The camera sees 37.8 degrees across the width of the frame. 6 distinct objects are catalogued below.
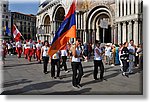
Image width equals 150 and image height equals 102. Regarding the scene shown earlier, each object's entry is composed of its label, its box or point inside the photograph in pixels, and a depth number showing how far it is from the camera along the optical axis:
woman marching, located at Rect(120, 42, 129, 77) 10.93
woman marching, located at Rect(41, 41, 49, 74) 11.37
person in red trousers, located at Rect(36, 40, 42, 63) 16.45
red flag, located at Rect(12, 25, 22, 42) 17.33
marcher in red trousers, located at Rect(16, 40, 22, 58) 19.08
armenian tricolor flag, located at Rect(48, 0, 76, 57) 8.20
